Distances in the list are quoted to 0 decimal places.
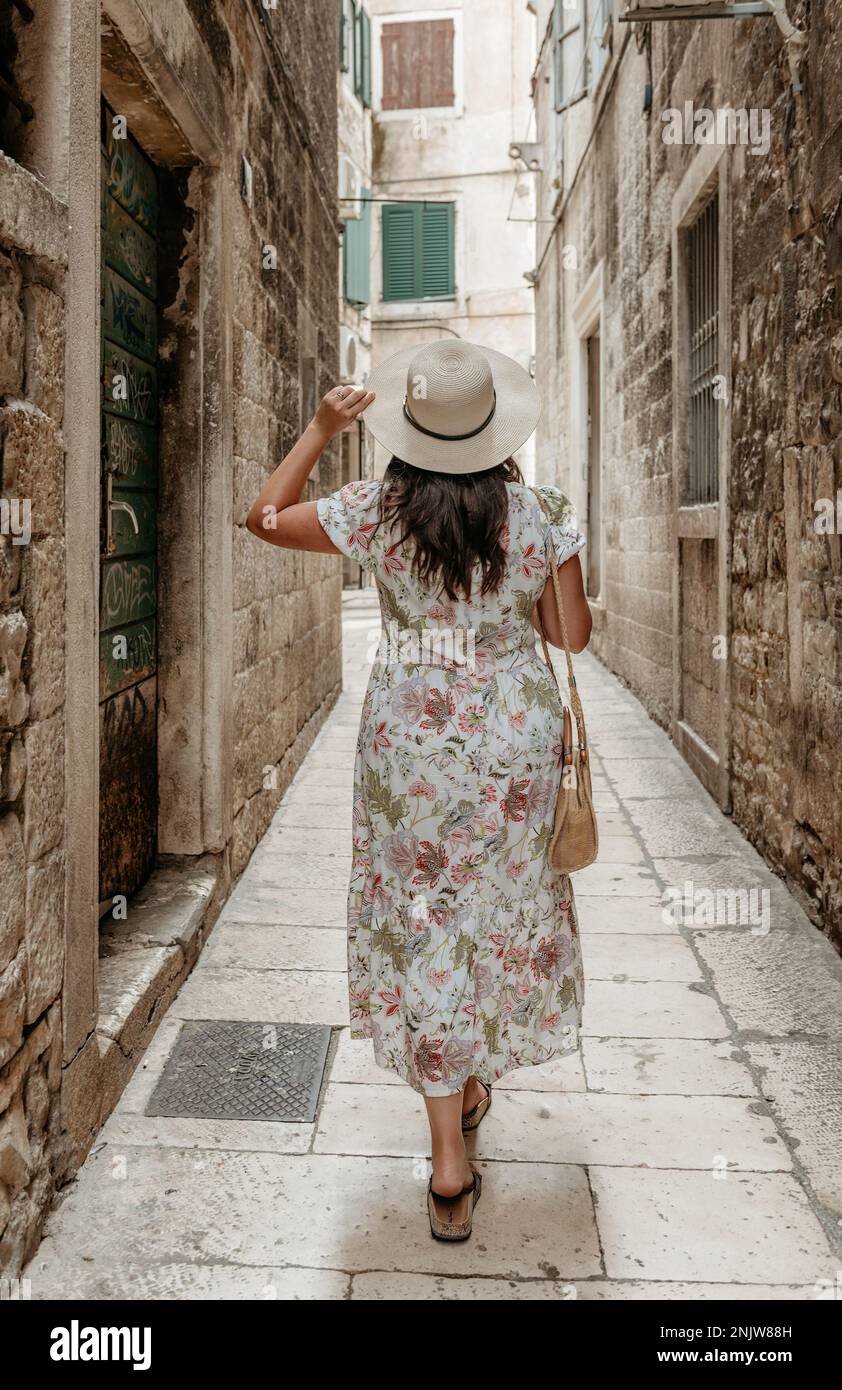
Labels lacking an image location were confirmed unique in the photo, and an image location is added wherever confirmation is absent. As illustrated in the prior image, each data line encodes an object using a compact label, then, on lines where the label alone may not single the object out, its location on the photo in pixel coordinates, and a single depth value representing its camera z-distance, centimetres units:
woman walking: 237
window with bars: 642
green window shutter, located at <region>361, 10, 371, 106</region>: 2017
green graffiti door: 355
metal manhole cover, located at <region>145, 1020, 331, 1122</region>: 296
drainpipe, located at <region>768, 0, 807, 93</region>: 423
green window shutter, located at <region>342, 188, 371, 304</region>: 1923
